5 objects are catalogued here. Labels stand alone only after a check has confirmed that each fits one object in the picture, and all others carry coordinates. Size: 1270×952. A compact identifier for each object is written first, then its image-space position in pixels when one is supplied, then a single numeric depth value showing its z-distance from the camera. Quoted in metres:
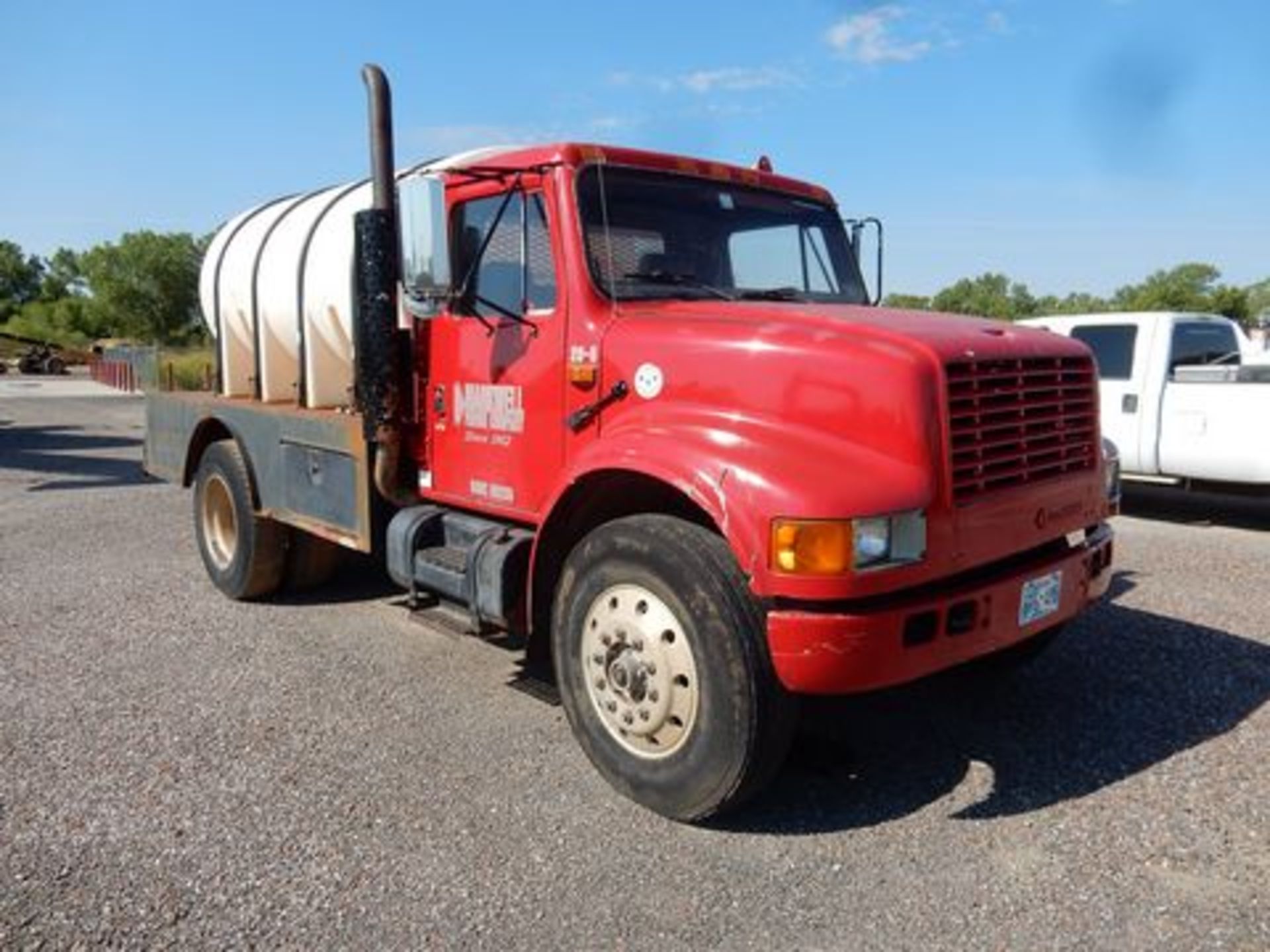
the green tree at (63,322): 79.19
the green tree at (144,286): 78.00
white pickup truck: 9.16
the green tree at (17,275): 102.12
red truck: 3.32
